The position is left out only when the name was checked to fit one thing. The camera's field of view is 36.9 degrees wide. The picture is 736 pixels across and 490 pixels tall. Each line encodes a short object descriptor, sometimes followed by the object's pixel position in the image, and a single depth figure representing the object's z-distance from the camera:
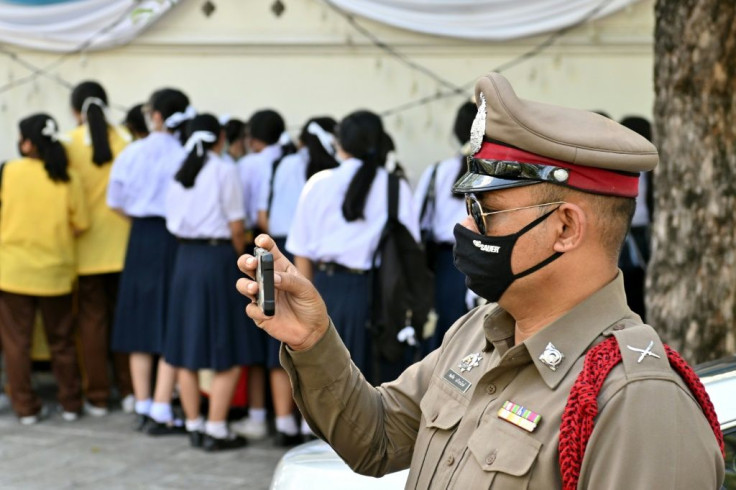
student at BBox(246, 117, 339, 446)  6.70
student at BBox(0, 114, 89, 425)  7.02
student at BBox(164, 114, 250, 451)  6.42
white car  2.59
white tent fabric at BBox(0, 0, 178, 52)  8.52
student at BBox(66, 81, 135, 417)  7.35
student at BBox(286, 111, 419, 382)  5.74
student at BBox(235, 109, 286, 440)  7.04
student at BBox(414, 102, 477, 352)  6.45
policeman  1.78
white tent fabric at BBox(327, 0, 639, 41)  7.96
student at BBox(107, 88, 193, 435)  6.99
